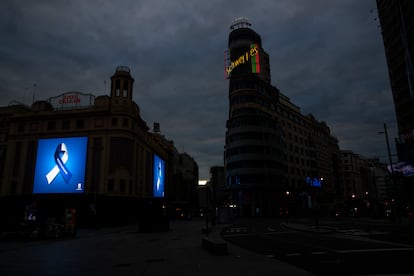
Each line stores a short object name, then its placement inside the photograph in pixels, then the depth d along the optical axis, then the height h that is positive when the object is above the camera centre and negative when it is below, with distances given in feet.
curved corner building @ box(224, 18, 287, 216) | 271.90 +55.05
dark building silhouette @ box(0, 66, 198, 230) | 164.35 +30.53
